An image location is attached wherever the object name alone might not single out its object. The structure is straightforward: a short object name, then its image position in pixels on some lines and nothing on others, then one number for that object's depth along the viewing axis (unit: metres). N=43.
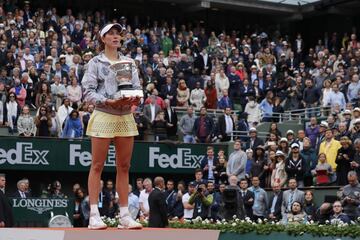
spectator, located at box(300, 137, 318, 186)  20.61
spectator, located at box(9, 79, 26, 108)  23.30
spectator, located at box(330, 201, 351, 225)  16.77
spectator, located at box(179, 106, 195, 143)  24.53
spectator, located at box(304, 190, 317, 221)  18.73
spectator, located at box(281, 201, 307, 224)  18.06
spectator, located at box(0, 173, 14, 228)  14.39
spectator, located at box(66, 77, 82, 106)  23.58
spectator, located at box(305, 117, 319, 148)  22.52
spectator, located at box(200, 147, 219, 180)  22.44
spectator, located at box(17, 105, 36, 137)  22.64
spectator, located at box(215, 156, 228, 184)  21.83
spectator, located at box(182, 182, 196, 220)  20.17
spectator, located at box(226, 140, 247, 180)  21.58
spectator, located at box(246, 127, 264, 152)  22.90
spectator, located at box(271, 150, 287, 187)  20.66
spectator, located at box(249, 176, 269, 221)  19.62
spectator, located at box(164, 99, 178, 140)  24.09
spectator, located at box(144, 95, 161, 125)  23.94
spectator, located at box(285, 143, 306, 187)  20.42
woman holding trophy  10.63
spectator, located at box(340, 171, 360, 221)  17.22
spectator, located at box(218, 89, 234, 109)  26.55
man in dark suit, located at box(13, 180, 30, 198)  19.89
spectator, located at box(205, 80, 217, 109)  26.28
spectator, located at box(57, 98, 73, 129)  23.02
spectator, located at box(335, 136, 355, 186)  19.61
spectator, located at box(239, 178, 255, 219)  19.52
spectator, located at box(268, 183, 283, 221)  19.27
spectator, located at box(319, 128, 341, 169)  20.41
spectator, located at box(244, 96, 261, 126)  26.36
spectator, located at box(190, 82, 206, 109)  26.08
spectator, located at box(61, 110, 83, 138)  22.90
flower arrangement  16.16
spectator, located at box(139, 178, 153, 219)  20.20
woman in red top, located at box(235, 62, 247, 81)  28.11
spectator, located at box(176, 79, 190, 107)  25.81
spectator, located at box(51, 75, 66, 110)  23.61
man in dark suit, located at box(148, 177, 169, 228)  15.12
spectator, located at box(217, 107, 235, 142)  24.70
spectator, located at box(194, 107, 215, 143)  24.36
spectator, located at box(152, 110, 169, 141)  23.92
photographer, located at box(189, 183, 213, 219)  19.78
